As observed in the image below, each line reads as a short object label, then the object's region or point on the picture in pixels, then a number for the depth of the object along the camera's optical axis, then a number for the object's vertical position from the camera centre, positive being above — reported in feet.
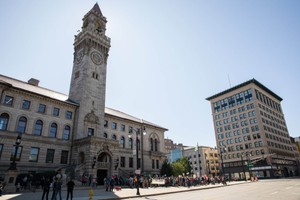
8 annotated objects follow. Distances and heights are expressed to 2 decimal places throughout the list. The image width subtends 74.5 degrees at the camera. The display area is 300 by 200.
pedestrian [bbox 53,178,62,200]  47.63 -2.43
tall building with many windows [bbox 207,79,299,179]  226.58 +47.04
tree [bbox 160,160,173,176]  160.33 +1.57
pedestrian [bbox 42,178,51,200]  48.24 -2.63
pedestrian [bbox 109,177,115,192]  76.73 -3.64
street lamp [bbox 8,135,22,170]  65.98 +3.30
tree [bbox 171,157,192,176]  218.16 +5.03
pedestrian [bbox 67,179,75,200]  49.53 -3.05
